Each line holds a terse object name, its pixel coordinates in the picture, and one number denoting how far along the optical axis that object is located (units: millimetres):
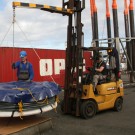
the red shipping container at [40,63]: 15305
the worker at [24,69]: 8422
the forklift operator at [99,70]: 9641
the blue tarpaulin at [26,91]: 6941
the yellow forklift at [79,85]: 9219
